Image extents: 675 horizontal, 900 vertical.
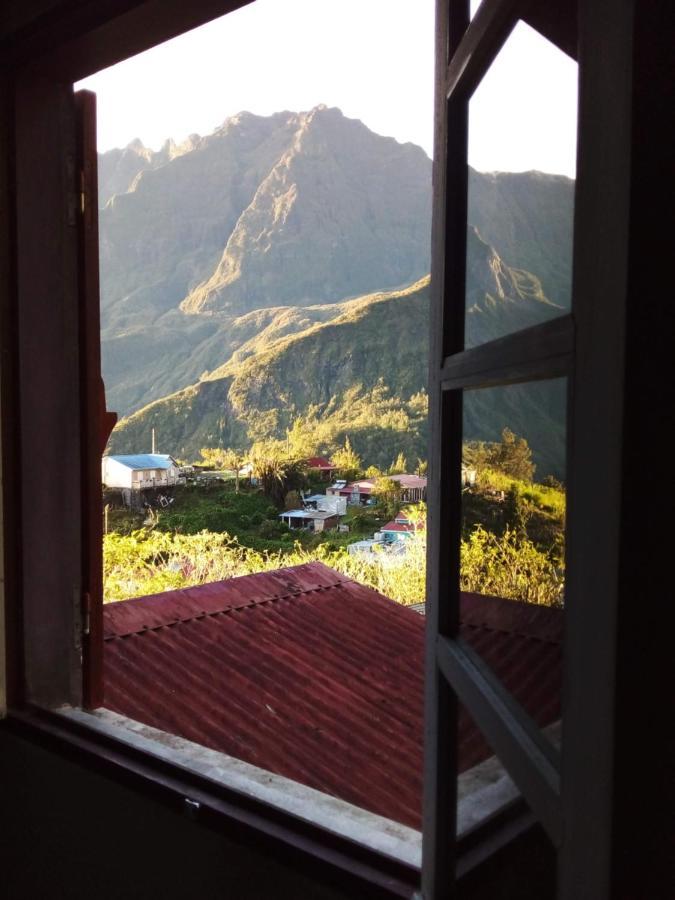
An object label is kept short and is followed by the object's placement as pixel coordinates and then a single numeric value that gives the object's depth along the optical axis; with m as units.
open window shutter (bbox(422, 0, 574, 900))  0.56
